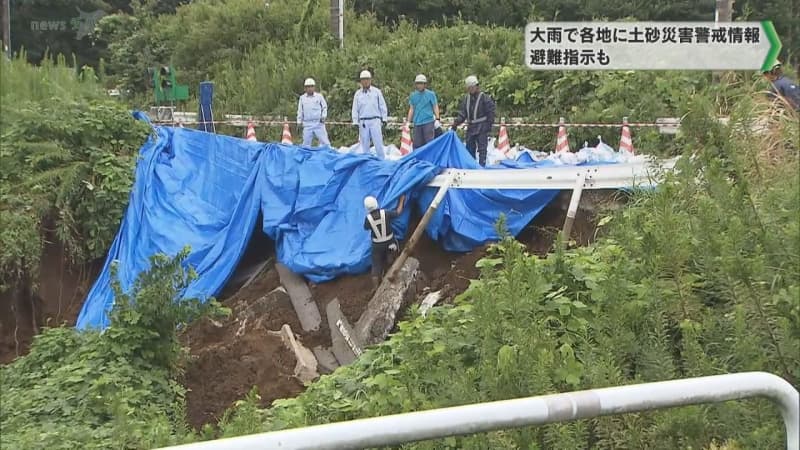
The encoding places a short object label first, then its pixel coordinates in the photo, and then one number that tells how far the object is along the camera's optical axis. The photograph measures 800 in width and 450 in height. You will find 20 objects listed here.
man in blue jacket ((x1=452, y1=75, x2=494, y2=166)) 19.89
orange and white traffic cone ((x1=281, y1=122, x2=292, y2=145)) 28.12
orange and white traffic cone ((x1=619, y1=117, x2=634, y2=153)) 20.69
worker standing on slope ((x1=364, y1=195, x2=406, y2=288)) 15.05
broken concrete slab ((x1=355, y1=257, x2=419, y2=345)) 14.30
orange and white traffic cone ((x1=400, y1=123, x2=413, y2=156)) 23.88
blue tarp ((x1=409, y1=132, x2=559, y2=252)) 15.14
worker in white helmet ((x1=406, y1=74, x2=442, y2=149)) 21.17
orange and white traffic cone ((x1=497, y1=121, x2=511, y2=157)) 23.84
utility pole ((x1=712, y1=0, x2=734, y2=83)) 22.87
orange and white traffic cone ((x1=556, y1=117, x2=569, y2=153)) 23.12
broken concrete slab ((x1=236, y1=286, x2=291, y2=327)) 15.94
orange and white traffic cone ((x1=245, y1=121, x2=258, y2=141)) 28.48
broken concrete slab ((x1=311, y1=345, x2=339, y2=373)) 14.43
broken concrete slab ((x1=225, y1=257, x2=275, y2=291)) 17.33
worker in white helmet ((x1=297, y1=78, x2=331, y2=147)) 22.45
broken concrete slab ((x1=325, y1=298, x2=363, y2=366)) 14.43
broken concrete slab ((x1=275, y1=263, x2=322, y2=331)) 15.60
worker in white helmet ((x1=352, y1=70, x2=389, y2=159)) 21.28
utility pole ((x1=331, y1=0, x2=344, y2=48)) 39.00
